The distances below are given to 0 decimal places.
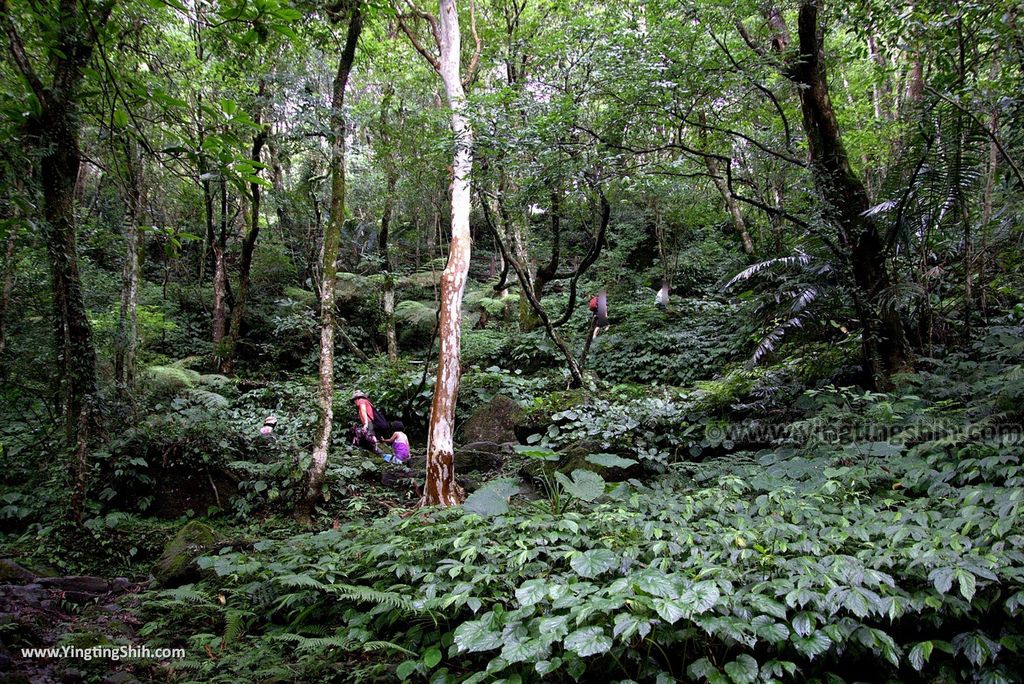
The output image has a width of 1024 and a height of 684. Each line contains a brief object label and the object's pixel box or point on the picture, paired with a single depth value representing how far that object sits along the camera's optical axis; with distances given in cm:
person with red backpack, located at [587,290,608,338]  1138
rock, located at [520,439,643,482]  632
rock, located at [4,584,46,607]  402
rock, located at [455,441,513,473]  822
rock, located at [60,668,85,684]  301
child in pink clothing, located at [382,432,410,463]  888
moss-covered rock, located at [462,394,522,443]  902
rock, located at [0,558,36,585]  444
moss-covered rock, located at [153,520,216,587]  475
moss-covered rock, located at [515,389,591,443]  800
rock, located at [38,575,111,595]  452
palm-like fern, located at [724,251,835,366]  666
